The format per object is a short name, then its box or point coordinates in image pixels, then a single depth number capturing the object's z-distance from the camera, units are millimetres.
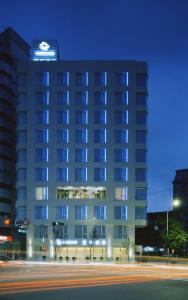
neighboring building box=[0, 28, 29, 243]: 126250
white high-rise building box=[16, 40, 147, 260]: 110250
